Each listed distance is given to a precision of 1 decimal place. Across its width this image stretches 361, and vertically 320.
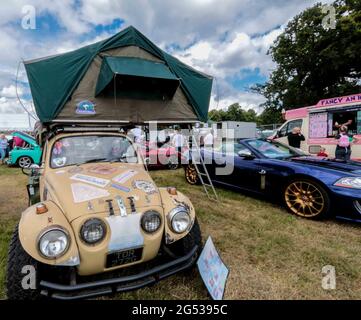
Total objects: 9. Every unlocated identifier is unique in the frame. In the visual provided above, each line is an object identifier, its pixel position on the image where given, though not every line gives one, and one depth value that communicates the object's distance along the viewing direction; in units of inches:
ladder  227.6
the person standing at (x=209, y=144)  278.8
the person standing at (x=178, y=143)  391.0
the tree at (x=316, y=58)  735.1
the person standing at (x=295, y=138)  329.1
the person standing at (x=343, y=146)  308.5
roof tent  141.1
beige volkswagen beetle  80.4
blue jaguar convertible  157.5
